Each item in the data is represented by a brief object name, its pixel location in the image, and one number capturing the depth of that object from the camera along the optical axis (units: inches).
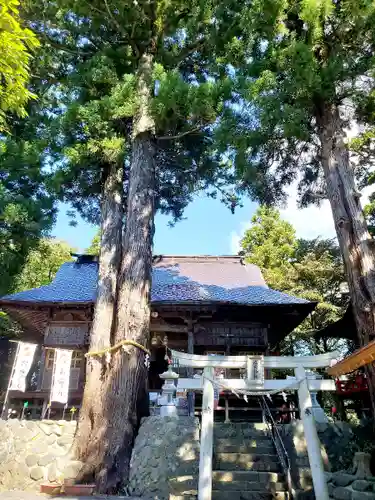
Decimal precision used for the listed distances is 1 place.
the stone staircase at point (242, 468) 215.0
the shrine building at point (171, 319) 385.7
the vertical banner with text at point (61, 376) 321.7
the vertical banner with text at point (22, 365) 331.3
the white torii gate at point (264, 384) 199.2
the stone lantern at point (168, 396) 251.8
